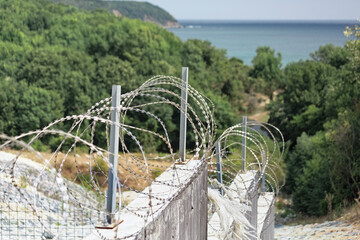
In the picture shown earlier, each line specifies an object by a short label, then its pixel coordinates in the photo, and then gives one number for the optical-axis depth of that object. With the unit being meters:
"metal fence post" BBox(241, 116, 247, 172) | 7.44
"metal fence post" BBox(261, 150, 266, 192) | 9.99
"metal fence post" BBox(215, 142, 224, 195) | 6.46
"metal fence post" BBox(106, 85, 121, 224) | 3.45
